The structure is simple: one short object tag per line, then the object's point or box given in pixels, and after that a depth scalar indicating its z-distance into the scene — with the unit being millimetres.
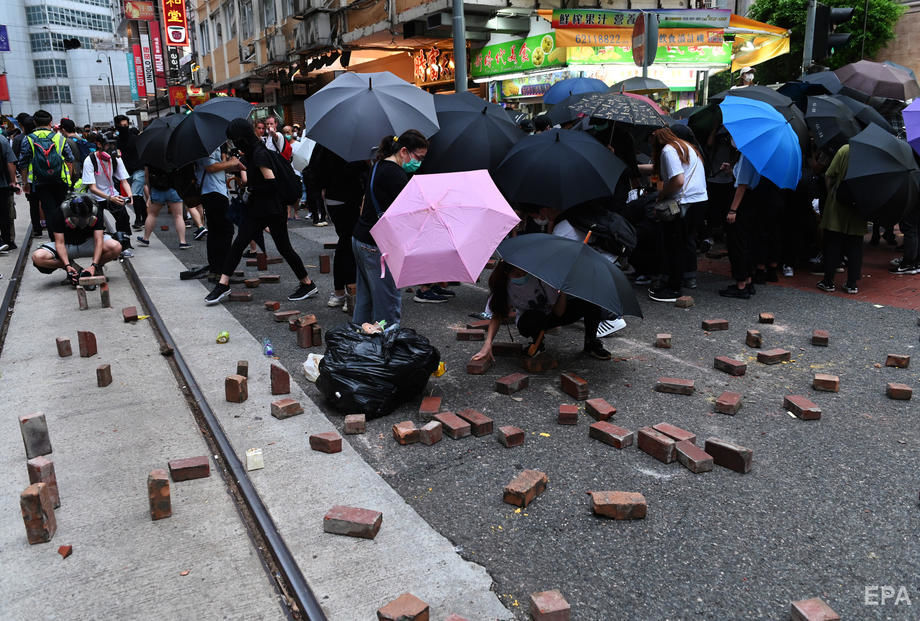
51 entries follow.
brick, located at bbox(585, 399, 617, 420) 4266
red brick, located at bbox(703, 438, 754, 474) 3602
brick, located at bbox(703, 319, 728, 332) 6121
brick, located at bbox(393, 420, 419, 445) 3994
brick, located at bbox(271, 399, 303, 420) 4355
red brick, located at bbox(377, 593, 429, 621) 2426
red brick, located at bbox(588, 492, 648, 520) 3178
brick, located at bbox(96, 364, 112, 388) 4988
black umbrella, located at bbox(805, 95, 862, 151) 7598
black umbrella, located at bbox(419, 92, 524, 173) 6281
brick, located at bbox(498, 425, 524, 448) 3920
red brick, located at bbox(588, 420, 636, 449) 3910
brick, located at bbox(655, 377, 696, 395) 4711
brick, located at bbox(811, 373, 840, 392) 4695
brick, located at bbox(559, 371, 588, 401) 4625
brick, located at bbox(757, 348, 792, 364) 5262
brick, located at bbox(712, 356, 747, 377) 5016
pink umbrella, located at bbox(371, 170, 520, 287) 4098
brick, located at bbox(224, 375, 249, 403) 4602
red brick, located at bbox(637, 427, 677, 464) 3746
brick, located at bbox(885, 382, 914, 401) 4496
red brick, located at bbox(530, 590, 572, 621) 2465
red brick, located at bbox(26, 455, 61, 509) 3338
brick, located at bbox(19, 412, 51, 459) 3826
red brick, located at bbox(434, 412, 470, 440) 4059
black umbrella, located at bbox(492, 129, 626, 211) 5266
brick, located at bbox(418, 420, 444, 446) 3984
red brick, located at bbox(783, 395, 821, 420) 4234
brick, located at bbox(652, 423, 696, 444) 3865
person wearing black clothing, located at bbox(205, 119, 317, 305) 6645
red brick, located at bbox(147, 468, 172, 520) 3229
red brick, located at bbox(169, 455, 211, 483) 3607
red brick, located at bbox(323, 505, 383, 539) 3041
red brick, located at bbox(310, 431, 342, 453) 3875
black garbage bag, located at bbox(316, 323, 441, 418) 4328
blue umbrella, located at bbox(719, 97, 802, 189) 6598
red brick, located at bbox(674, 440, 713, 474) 3625
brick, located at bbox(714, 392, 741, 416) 4352
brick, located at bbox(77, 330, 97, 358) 5621
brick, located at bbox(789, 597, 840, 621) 2416
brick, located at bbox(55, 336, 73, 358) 5629
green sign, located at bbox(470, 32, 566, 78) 15305
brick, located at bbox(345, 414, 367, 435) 4168
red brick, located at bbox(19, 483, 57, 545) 3012
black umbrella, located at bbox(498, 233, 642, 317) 4238
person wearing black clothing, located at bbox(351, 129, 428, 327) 4934
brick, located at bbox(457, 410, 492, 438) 4082
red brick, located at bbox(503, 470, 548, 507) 3293
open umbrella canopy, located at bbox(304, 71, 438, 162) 5910
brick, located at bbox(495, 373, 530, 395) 4723
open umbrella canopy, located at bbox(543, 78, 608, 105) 9750
